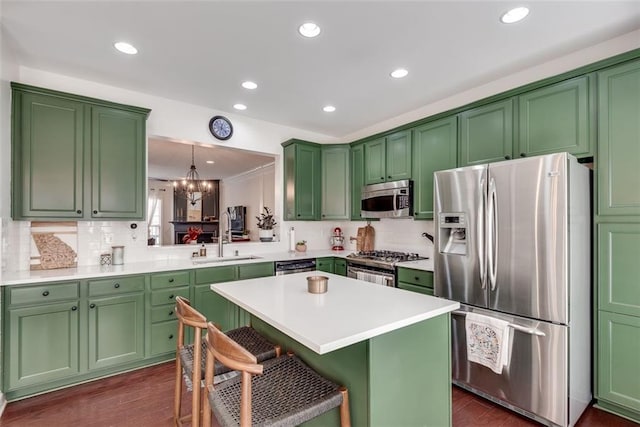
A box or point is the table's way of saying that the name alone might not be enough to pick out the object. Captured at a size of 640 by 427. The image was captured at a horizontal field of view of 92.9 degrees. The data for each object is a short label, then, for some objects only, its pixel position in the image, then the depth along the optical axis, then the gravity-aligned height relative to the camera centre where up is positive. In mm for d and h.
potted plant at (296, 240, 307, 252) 4375 -446
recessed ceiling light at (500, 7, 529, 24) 1941 +1310
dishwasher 3576 -604
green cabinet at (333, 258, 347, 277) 3875 -653
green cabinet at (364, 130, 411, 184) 3546 +717
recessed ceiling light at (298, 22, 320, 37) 2093 +1311
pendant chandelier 5938 +653
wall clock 3709 +1103
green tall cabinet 1966 -180
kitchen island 1290 -606
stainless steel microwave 3477 +192
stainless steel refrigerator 1918 -435
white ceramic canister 2959 -377
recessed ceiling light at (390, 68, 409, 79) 2734 +1309
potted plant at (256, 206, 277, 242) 4270 -170
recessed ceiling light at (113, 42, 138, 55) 2326 +1316
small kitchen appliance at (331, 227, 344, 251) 4680 -375
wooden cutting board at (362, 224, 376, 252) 4301 -315
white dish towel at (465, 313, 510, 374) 2127 -908
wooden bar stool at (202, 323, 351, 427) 1118 -782
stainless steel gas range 3195 -551
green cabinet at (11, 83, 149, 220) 2479 +529
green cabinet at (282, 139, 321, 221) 4160 +501
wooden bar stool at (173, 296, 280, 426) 1505 -767
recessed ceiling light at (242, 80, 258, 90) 3000 +1312
